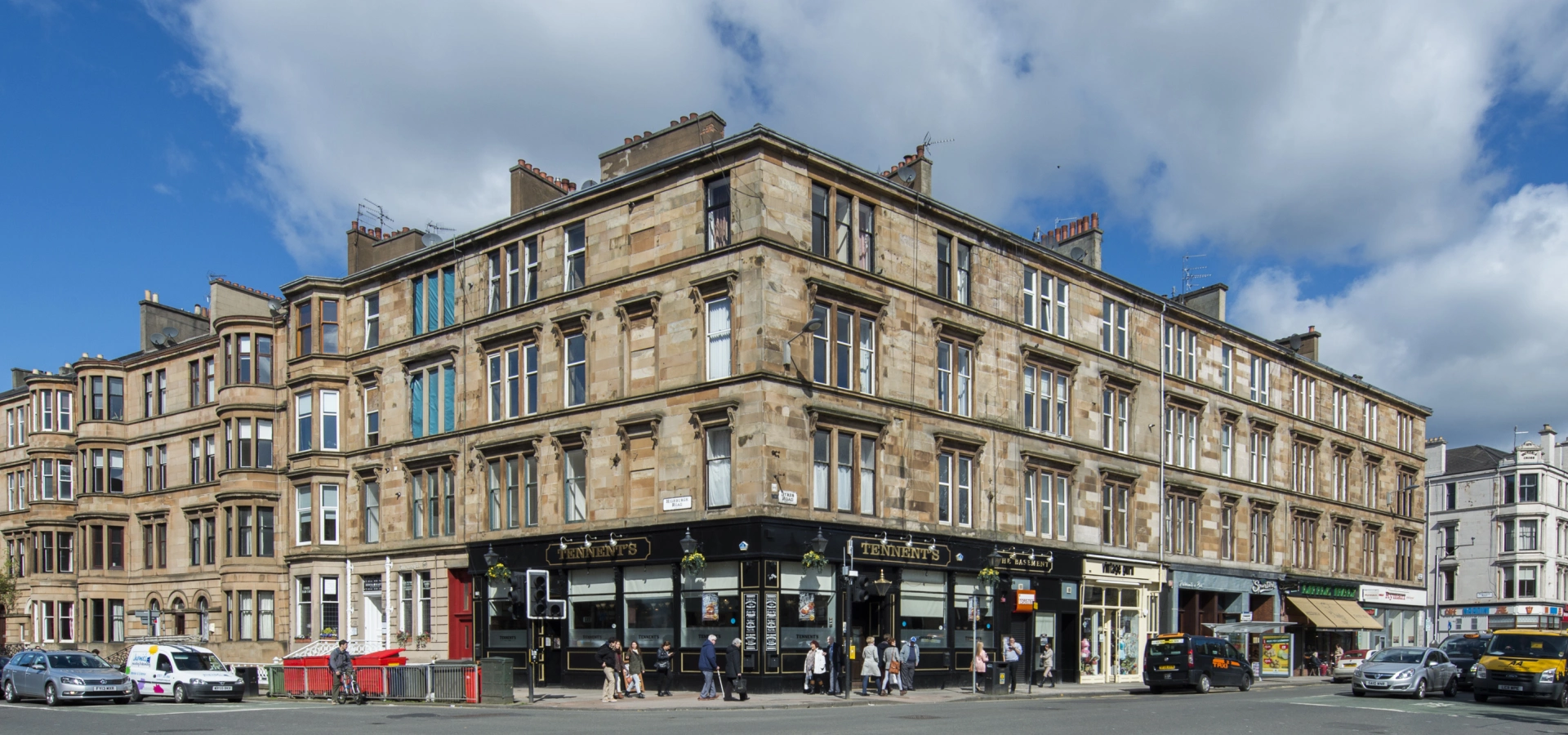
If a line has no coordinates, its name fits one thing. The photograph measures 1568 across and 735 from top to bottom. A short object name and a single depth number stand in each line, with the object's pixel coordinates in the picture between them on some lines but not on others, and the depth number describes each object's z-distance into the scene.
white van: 30.94
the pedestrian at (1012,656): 33.62
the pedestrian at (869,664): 30.48
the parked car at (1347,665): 47.81
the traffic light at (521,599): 34.28
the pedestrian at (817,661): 29.97
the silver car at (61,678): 29.69
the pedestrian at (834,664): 30.48
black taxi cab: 34.50
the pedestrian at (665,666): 30.05
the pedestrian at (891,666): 31.12
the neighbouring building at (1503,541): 73.38
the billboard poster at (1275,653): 44.09
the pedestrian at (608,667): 29.34
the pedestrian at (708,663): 28.94
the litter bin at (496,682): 28.95
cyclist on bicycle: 30.19
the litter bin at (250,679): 33.59
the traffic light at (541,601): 26.55
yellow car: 29.66
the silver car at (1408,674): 31.28
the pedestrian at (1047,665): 38.28
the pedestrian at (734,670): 28.77
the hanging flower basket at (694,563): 30.69
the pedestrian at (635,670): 30.55
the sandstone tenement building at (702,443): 31.53
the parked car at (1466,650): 36.31
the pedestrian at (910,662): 32.06
